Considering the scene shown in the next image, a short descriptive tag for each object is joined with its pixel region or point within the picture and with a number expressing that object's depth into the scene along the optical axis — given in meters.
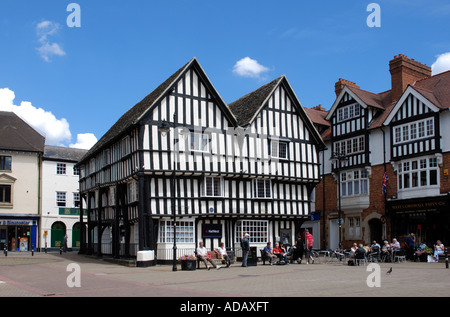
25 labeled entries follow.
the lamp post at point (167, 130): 21.64
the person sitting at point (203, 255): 22.56
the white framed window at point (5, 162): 43.69
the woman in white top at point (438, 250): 28.27
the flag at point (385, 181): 34.19
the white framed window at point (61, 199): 47.34
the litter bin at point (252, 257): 24.73
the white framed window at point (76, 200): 48.59
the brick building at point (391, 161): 31.78
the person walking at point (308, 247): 26.39
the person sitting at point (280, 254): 25.73
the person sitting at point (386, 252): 27.22
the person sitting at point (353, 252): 24.89
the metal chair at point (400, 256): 27.00
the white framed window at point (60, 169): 47.71
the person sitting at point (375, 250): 26.44
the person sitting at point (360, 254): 24.30
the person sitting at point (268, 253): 25.77
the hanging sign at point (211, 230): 28.45
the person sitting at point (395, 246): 27.19
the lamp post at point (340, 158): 30.02
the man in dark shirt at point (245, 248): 23.97
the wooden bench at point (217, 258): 25.45
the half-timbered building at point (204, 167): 26.89
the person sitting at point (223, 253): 23.84
